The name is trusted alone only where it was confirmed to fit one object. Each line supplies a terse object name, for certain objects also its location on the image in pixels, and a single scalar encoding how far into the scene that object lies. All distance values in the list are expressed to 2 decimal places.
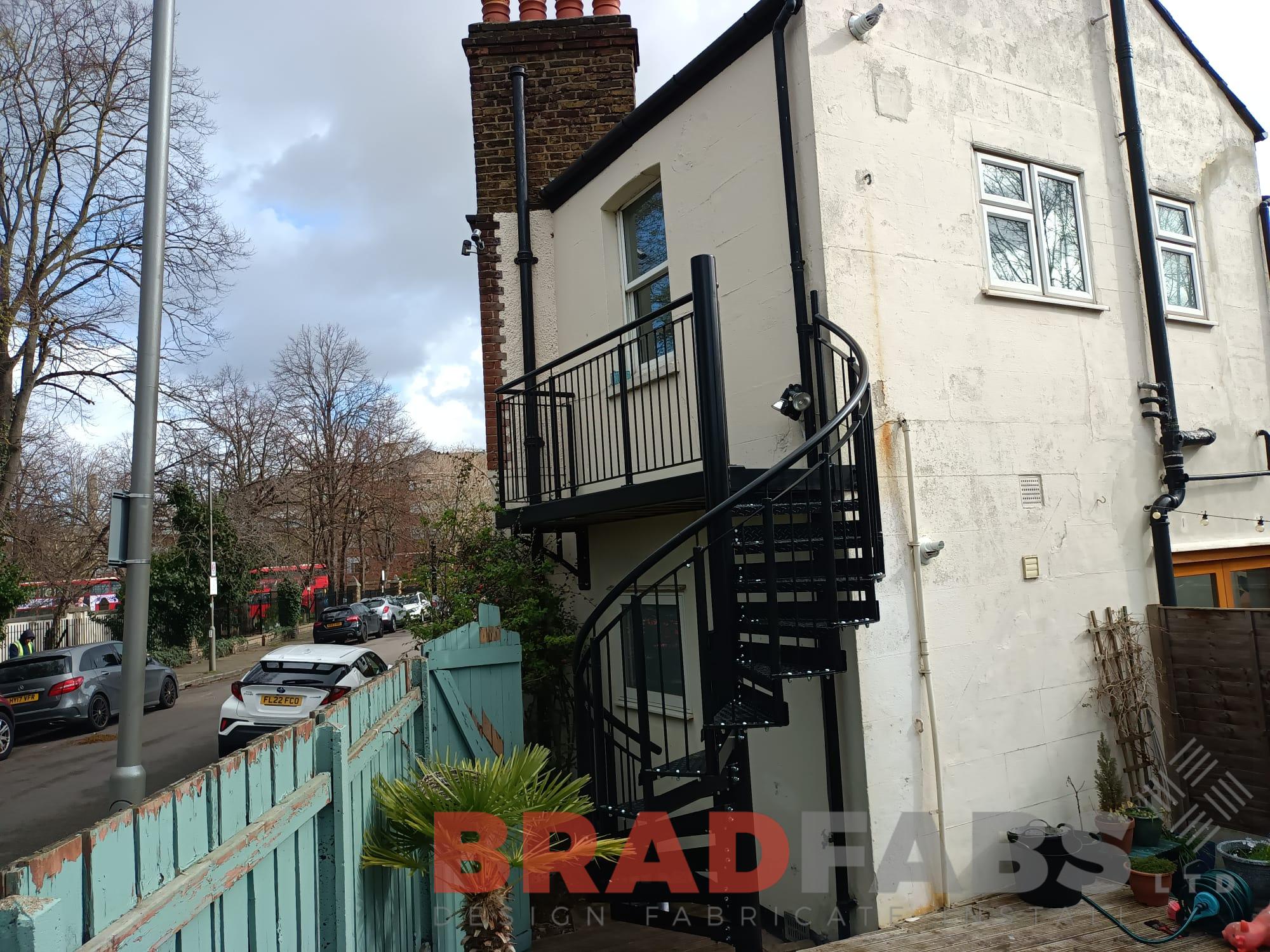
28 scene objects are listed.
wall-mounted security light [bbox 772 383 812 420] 5.73
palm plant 3.53
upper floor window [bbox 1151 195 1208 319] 7.96
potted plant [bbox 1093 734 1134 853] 5.89
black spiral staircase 4.68
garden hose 4.96
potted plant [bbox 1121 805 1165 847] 5.91
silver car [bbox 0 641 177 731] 13.91
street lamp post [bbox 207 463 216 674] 22.44
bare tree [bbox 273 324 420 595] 36.06
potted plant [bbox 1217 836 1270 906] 5.09
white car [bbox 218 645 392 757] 10.26
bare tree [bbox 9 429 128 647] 23.23
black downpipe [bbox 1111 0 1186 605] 7.03
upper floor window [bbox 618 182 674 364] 7.88
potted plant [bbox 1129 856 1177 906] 5.45
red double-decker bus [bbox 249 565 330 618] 30.53
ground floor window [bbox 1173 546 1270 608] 7.46
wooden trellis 6.59
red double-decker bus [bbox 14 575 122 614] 23.06
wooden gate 5.16
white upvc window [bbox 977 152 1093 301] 6.84
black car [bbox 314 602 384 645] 27.55
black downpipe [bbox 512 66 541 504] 9.48
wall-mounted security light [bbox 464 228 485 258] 9.80
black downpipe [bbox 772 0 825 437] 5.82
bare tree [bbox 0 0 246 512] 18.97
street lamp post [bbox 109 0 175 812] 6.04
